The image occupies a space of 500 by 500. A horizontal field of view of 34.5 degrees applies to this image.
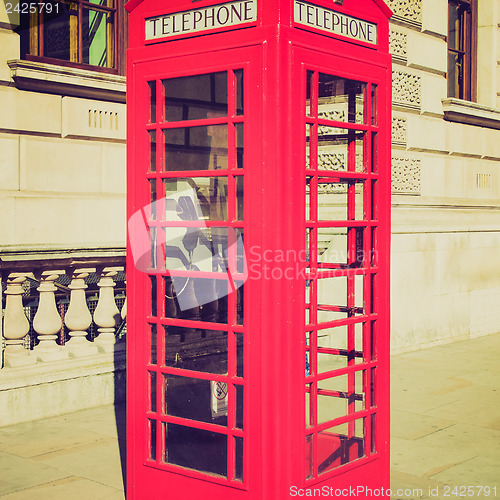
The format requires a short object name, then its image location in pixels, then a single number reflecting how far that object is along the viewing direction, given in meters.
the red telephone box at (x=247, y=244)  3.10
